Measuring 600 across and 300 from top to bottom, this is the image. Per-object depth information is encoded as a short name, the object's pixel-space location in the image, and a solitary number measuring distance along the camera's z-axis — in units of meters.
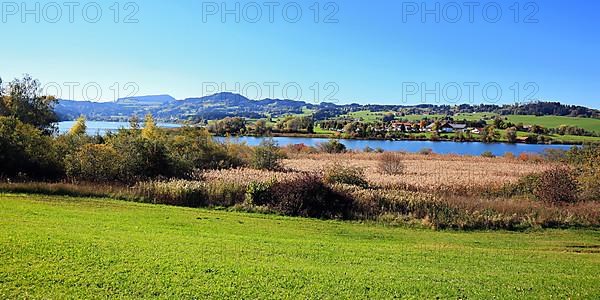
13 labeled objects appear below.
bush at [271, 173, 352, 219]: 19.80
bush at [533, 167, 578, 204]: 23.16
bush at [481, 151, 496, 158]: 64.40
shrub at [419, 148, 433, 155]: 66.00
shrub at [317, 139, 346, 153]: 67.75
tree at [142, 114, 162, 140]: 33.21
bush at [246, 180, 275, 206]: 20.84
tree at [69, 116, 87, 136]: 43.45
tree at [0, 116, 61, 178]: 23.75
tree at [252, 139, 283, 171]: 38.56
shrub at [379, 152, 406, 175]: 41.53
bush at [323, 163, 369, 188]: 27.05
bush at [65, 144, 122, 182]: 24.88
